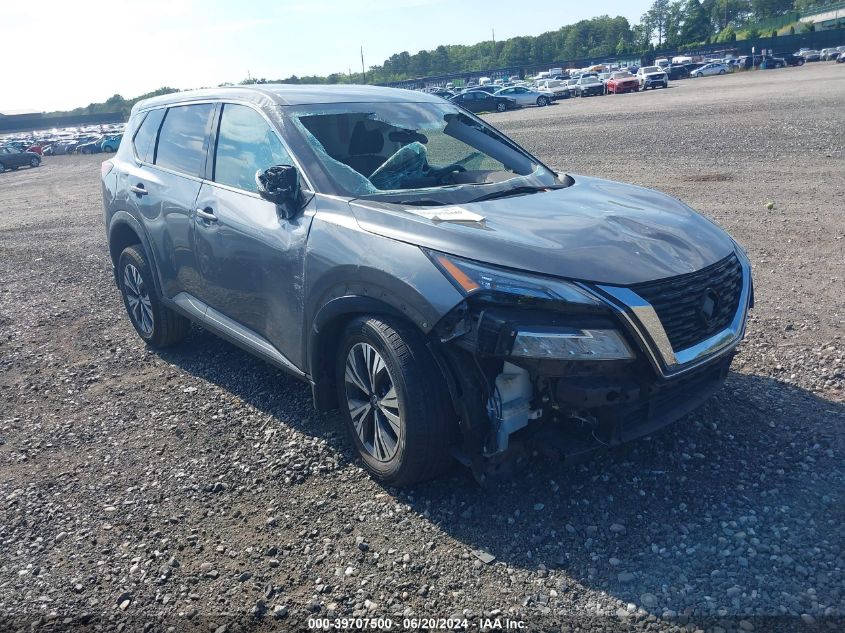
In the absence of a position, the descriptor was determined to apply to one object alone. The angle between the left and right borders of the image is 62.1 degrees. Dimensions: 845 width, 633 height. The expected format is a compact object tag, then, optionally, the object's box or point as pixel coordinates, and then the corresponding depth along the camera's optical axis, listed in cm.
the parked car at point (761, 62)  5559
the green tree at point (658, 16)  16238
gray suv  303
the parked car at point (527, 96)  4281
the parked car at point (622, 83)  4641
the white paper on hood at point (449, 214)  346
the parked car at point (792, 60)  5653
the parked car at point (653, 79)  4622
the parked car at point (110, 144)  4968
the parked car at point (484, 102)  4228
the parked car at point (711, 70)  5762
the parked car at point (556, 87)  5038
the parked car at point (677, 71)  5766
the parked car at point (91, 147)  5184
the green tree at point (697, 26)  11938
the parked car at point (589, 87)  4844
